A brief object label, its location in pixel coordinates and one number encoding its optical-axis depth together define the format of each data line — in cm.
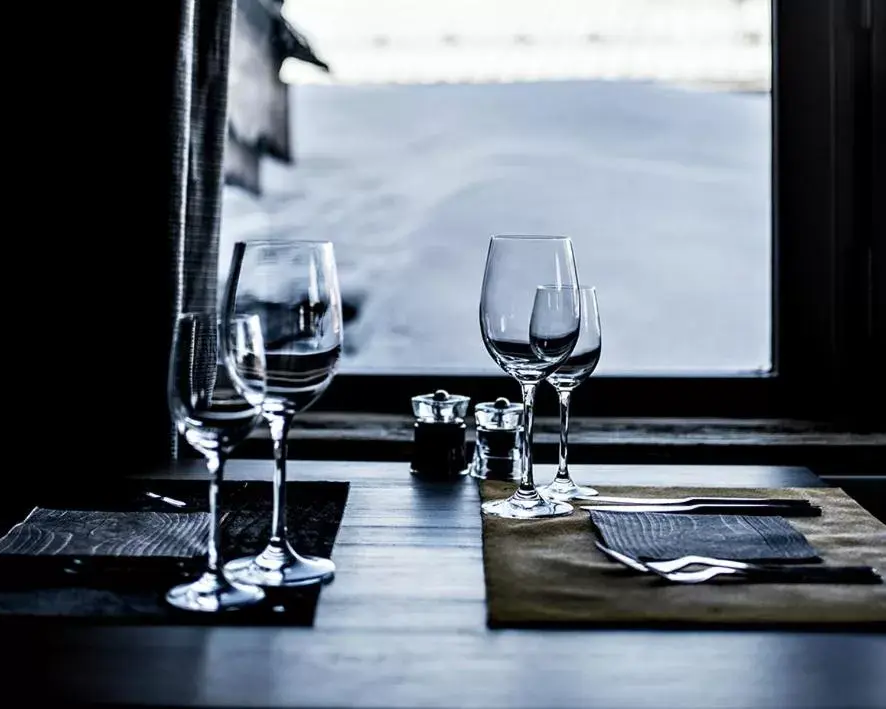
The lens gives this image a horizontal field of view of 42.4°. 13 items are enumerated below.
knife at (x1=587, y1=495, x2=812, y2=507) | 110
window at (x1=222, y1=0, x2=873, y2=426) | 198
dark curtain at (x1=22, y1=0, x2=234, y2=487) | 166
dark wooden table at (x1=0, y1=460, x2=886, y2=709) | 65
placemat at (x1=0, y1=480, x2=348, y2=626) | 78
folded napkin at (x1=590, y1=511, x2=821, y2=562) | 93
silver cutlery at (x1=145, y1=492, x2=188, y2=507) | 110
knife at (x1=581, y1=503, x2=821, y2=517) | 108
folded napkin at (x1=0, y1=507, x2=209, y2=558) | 93
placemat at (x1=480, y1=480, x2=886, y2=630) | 77
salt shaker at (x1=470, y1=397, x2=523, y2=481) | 127
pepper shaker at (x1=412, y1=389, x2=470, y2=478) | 127
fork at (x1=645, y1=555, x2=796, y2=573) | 88
